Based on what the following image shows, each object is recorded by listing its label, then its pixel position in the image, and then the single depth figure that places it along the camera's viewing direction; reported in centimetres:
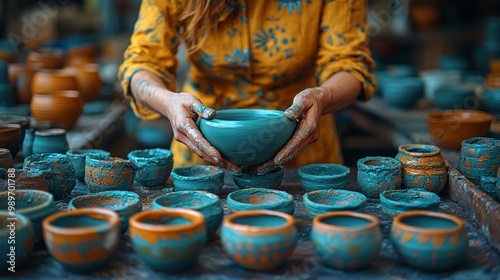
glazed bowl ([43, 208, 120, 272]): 142
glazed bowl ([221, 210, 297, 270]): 144
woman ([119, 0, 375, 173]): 244
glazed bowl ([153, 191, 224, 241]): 165
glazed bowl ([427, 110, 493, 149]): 281
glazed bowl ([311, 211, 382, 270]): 145
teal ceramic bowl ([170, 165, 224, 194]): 198
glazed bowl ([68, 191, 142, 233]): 167
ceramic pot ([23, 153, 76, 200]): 199
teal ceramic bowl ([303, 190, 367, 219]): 171
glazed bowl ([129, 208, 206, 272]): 143
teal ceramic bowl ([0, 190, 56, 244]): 158
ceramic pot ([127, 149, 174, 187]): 215
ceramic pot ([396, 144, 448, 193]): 204
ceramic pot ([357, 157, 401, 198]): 201
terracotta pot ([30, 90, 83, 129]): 323
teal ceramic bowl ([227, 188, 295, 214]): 172
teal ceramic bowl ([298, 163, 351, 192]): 202
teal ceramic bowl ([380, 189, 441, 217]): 175
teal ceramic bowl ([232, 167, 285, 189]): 207
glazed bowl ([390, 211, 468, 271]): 144
